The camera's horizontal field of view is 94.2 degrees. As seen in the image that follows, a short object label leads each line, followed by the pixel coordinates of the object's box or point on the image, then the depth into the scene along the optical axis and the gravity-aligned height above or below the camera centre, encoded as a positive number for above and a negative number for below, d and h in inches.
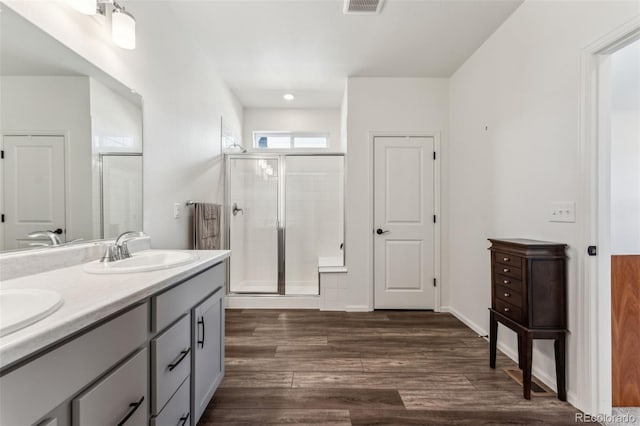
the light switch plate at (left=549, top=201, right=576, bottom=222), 70.0 -0.5
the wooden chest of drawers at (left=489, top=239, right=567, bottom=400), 69.8 -21.6
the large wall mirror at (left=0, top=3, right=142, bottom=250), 43.5 +11.6
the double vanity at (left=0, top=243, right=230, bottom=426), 24.3 -14.8
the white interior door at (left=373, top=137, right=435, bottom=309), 136.8 -6.7
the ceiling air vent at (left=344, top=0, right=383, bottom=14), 85.6 +60.0
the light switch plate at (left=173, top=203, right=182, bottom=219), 92.7 +0.0
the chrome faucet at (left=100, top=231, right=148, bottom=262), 57.0 -8.2
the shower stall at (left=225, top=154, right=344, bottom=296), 149.3 -2.8
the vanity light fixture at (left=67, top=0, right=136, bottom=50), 59.9 +38.1
